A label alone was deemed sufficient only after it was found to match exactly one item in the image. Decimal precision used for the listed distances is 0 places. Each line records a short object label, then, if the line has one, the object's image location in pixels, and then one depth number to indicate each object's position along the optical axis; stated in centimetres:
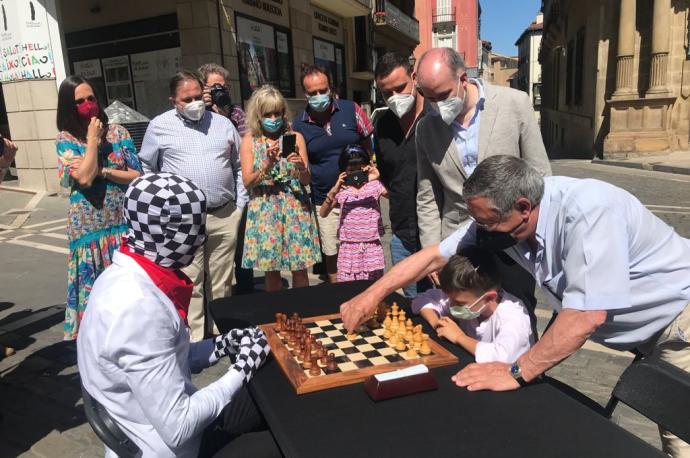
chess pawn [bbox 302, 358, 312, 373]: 179
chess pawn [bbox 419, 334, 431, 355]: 189
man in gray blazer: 244
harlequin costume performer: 145
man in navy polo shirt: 383
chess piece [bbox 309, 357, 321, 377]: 173
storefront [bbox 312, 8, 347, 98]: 1546
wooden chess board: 168
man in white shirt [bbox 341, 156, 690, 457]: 158
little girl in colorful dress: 379
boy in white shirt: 195
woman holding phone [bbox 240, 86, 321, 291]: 364
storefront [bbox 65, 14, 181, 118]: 1035
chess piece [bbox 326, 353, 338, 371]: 177
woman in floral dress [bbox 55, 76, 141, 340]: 324
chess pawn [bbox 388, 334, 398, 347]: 200
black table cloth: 130
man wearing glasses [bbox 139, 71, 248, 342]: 348
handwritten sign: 836
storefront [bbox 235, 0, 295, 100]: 1120
